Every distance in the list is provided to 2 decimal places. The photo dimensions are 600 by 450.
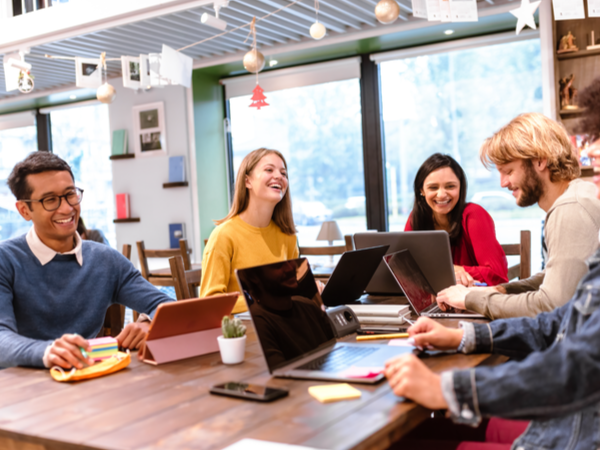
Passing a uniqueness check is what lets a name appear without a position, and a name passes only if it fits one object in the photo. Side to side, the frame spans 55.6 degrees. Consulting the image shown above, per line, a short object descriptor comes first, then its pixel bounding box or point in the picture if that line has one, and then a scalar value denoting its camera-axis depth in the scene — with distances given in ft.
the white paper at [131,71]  13.65
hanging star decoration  9.14
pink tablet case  4.80
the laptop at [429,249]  7.02
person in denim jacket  3.09
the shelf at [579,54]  13.37
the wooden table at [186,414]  3.22
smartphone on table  3.80
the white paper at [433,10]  9.36
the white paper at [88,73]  14.15
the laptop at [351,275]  6.43
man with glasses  5.98
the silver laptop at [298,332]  4.29
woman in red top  8.84
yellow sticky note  3.73
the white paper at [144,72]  13.57
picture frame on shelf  20.10
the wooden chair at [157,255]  13.01
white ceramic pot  4.75
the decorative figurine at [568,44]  13.63
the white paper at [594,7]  9.56
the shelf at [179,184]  19.57
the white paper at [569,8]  8.97
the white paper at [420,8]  9.40
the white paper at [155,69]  13.42
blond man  5.18
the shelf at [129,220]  20.86
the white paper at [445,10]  9.44
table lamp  17.20
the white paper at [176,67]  12.26
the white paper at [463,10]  9.34
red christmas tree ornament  11.19
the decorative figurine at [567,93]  13.67
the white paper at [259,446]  3.00
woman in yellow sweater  7.88
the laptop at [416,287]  6.28
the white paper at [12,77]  14.42
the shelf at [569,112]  13.52
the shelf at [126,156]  20.86
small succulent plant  4.83
